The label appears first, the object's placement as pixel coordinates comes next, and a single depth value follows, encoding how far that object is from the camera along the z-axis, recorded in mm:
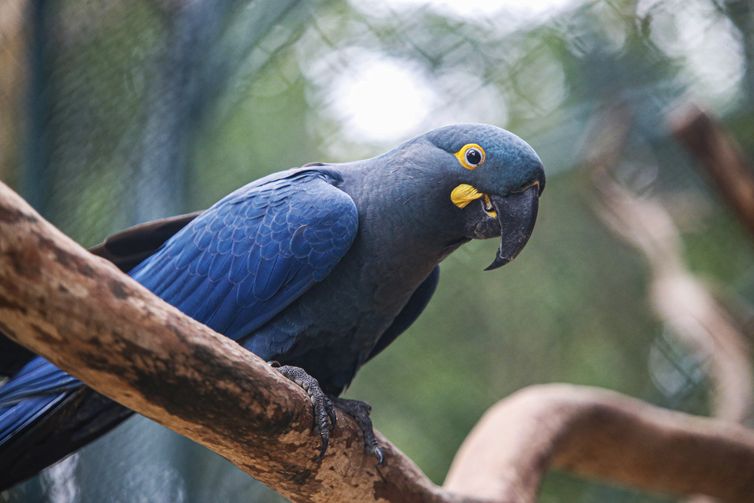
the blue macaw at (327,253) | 3604
